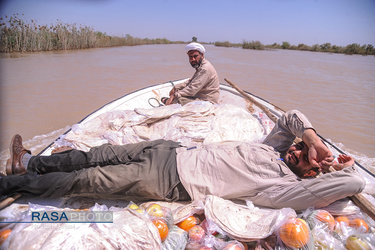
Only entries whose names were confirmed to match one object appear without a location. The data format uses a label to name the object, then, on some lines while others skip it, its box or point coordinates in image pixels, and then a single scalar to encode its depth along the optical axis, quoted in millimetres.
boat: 1970
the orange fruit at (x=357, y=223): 1642
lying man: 1710
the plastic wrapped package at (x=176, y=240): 1502
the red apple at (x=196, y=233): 1574
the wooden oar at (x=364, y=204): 1637
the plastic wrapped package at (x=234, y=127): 3018
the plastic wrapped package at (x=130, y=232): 1304
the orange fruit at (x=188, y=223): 1721
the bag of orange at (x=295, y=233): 1414
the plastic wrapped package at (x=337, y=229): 1479
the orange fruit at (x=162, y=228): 1506
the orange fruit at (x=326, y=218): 1590
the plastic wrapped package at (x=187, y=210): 1725
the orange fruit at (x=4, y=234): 1353
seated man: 3906
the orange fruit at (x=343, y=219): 1694
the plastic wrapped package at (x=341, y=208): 1716
